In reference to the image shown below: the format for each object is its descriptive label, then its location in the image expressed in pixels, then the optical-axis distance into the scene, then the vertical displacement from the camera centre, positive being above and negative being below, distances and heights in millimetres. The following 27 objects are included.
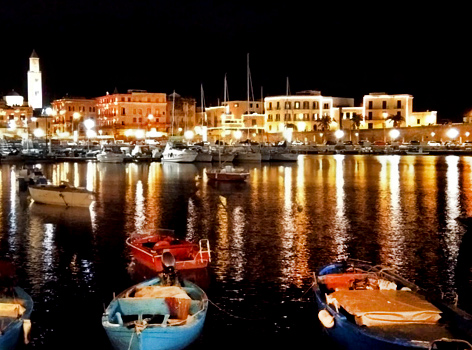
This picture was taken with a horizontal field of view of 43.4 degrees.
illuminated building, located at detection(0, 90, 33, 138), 132250 +6952
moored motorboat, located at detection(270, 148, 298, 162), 72562 -1507
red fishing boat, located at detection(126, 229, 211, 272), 17062 -3174
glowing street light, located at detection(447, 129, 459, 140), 93100 +1358
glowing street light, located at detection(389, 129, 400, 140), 98688 +1567
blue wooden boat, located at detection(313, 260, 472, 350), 10094 -3215
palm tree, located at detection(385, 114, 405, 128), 102750 +4054
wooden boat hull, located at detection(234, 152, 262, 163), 71938 -1543
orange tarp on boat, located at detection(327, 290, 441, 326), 10812 -3145
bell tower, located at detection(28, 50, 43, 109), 154125 +16677
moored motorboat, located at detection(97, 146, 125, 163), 72894 -1361
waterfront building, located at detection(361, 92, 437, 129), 105312 +5465
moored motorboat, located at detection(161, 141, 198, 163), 72194 -1276
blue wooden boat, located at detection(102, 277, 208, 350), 10234 -3200
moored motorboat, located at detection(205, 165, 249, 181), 44750 -2292
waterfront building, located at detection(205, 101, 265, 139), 105812 +4404
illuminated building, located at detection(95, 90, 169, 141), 120938 +6536
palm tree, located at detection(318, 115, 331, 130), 104375 +3780
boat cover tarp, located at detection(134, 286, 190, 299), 11997 -3023
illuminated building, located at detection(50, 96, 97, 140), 131375 +7942
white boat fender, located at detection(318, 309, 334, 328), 11414 -3393
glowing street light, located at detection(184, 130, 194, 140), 108400 +1853
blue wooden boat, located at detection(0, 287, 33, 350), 10580 -3209
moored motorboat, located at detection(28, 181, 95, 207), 29953 -2497
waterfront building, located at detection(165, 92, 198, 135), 124931 +6721
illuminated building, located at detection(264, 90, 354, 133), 107438 +5772
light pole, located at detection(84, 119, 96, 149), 98062 +3757
